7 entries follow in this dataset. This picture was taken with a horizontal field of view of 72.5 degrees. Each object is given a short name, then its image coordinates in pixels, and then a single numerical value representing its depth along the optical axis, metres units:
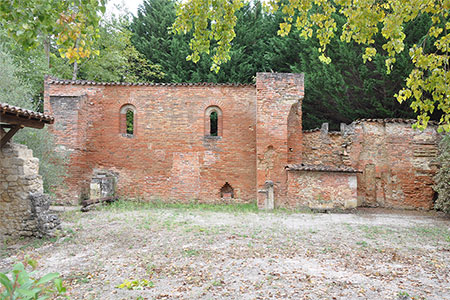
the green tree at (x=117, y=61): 20.86
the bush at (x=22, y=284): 1.51
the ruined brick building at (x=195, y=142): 13.30
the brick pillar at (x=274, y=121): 12.87
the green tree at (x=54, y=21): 3.08
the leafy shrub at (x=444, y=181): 10.59
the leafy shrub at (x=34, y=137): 11.42
